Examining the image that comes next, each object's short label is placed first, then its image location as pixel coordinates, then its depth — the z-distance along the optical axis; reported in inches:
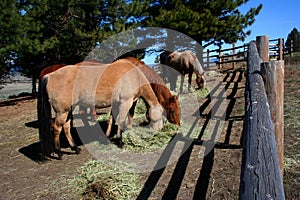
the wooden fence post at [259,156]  32.5
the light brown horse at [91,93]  152.3
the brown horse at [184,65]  351.6
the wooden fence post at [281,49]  429.7
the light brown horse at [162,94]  181.2
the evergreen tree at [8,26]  267.9
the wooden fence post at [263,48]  130.6
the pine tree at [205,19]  471.2
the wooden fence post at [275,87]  73.0
